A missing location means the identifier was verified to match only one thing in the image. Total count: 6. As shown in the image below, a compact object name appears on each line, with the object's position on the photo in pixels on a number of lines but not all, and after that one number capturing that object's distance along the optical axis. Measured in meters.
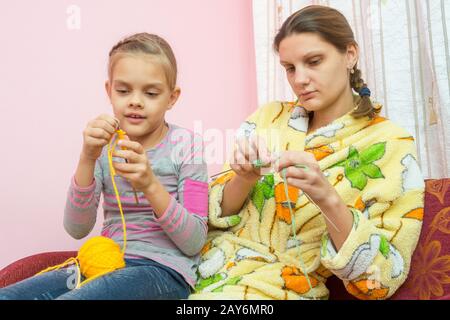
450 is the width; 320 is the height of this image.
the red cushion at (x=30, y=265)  1.10
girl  0.93
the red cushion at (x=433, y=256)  0.97
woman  0.92
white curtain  1.38
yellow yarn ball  0.95
